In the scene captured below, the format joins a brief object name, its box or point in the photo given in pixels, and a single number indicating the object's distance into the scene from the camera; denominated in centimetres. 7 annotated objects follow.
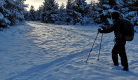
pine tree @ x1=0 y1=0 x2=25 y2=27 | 1011
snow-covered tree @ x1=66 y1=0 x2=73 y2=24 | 3584
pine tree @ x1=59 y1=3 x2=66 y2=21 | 3959
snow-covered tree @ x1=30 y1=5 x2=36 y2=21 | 6359
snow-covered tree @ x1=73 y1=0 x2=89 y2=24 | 2917
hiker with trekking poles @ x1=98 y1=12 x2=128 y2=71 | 324
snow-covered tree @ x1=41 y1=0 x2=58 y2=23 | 3388
